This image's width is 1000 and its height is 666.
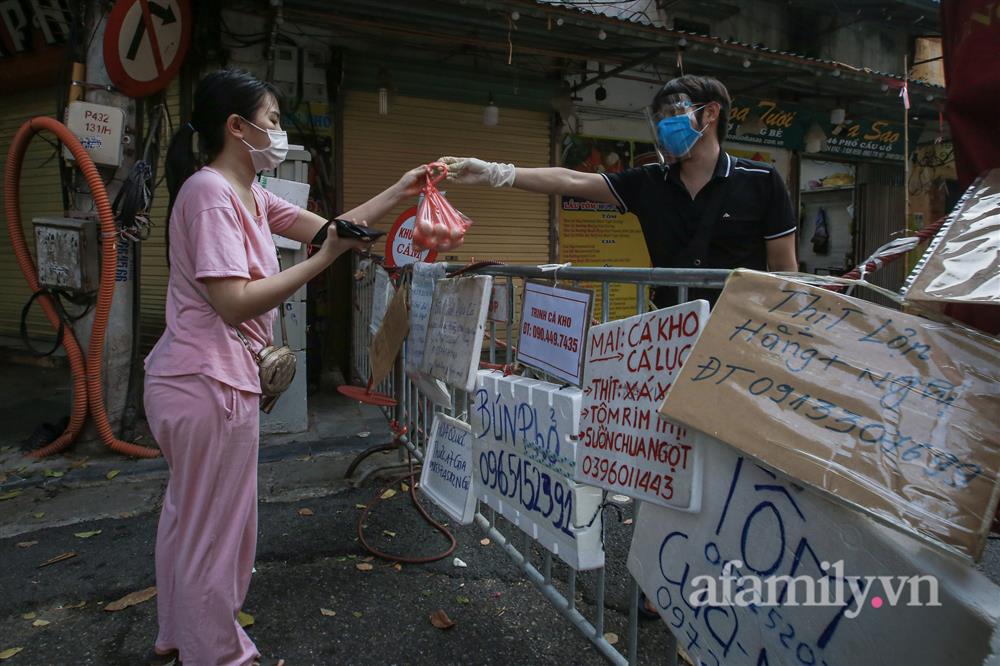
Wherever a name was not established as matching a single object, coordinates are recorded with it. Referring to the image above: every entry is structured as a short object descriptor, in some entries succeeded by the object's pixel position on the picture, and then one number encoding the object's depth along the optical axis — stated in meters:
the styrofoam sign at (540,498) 2.05
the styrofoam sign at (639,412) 1.62
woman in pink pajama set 2.05
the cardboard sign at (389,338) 3.64
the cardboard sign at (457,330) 2.68
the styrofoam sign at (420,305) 3.30
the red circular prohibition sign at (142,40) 4.91
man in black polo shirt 2.64
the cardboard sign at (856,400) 1.14
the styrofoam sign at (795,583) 1.15
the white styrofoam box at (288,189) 5.19
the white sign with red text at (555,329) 2.12
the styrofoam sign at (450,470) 2.83
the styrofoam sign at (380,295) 4.52
